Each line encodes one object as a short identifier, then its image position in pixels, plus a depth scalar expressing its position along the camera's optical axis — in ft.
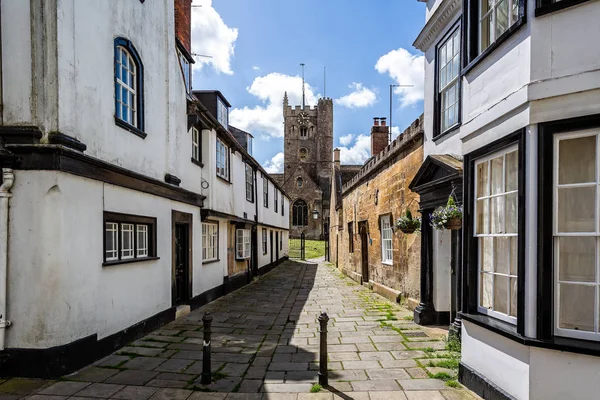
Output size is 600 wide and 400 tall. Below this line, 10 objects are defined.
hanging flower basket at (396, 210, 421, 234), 29.22
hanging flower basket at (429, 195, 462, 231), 20.33
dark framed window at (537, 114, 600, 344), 12.08
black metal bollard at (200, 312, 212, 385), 16.99
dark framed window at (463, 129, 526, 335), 13.25
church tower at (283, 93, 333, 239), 212.64
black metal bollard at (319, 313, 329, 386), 16.66
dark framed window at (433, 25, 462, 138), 23.63
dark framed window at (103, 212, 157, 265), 22.18
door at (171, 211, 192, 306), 33.53
